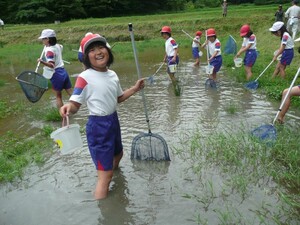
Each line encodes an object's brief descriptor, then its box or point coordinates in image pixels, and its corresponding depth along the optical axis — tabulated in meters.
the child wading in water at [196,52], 12.34
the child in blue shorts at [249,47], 8.92
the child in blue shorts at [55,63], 6.77
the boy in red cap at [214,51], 8.77
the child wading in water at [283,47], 8.08
